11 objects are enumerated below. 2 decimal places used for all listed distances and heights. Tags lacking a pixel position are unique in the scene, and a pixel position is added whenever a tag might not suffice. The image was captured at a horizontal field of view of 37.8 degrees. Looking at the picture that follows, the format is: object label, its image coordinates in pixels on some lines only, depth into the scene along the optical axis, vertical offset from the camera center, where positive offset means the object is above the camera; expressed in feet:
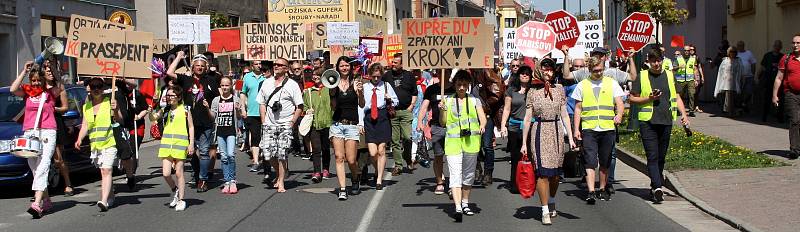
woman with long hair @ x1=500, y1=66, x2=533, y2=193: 43.80 -0.86
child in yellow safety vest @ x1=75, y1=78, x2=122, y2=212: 41.27 -0.96
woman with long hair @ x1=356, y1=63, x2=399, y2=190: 46.09 -0.85
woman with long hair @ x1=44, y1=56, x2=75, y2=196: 41.98 +0.72
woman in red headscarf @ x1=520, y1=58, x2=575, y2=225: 36.40 -1.18
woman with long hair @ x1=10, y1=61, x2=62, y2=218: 40.06 -0.52
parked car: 45.31 -1.44
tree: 119.85 +8.33
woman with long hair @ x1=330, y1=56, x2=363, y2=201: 45.19 -1.01
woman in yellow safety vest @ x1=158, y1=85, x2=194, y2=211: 41.39 -1.41
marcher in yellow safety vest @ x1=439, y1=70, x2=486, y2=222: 37.70 -1.29
